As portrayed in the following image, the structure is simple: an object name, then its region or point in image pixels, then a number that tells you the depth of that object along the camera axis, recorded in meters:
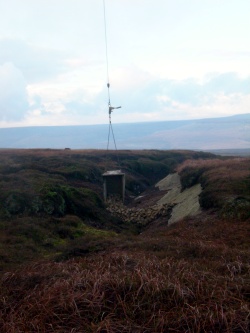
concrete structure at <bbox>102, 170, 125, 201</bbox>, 31.69
